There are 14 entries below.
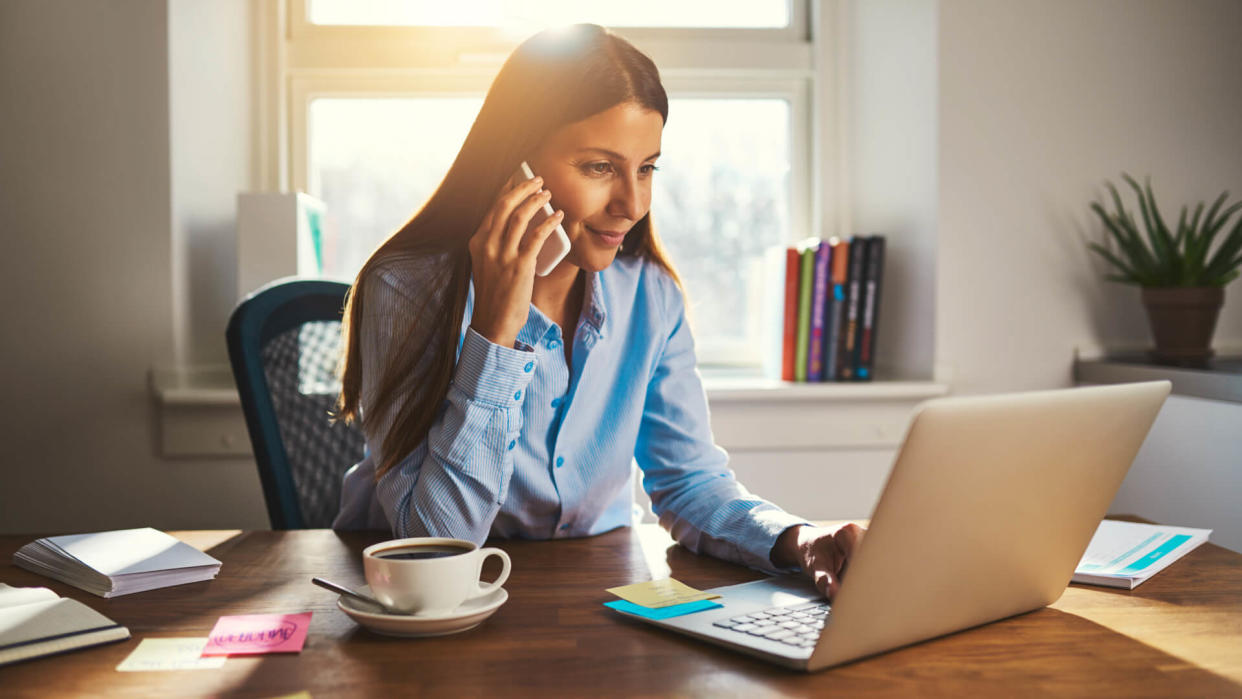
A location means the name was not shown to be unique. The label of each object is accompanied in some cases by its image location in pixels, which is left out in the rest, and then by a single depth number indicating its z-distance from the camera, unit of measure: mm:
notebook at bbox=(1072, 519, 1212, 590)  962
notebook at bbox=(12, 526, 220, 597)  932
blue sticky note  828
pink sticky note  762
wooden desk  689
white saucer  774
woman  1128
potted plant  2084
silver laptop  676
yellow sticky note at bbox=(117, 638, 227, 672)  731
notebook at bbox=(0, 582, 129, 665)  746
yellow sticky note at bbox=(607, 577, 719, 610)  868
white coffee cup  785
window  2439
